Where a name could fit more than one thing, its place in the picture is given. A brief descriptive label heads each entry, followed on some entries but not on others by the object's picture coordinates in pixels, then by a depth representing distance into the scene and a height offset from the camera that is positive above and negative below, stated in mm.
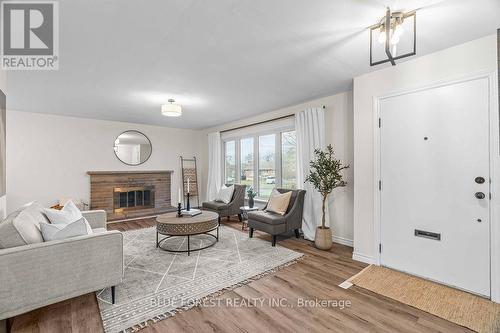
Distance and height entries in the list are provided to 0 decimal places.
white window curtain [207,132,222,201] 6355 +99
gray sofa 1657 -781
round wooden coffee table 3113 -809
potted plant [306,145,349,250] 3385 -218
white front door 2207 -199
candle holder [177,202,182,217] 3525 -697
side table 4434 -1125
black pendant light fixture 1687 +1202
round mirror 5785 +545
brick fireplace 5379 -627
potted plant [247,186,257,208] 4531 -617
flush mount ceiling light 3650 +950
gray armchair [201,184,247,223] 4895 -831
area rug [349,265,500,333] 1864 -1266
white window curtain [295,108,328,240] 3887 +254
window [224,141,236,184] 6223 +149
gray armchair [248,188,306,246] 3528 -849
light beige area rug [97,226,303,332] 1960 -1233
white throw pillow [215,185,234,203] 5145 -627
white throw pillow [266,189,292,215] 3775 -613
